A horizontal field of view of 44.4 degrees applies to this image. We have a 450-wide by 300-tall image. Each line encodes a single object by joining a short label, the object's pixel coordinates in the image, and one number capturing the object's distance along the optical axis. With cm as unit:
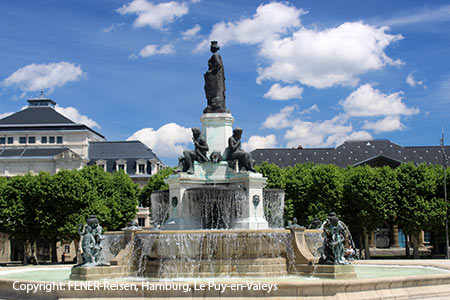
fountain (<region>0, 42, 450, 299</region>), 1709
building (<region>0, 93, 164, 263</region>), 9969
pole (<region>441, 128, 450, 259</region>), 5575
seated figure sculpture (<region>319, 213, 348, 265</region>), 2069
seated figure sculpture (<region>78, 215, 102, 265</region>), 2139
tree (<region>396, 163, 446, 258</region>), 5762
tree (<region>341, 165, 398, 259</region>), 5894
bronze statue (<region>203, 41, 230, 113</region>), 3072
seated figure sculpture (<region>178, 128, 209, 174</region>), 2881
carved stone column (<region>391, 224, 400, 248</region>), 8912
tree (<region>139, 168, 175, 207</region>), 6850
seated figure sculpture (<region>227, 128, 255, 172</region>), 2873
